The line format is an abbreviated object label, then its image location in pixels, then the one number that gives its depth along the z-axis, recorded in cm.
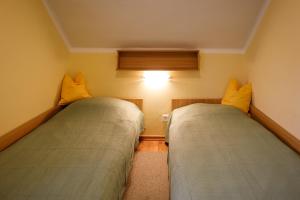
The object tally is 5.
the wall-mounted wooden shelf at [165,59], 285
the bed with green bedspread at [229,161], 129
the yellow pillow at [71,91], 277
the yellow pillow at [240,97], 265
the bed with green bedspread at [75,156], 130
